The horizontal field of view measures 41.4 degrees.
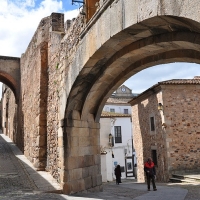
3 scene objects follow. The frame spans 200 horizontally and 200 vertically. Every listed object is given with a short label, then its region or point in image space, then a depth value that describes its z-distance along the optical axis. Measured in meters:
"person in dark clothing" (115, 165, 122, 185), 12.27
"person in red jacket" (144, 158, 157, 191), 7.93
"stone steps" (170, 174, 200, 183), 10.18
